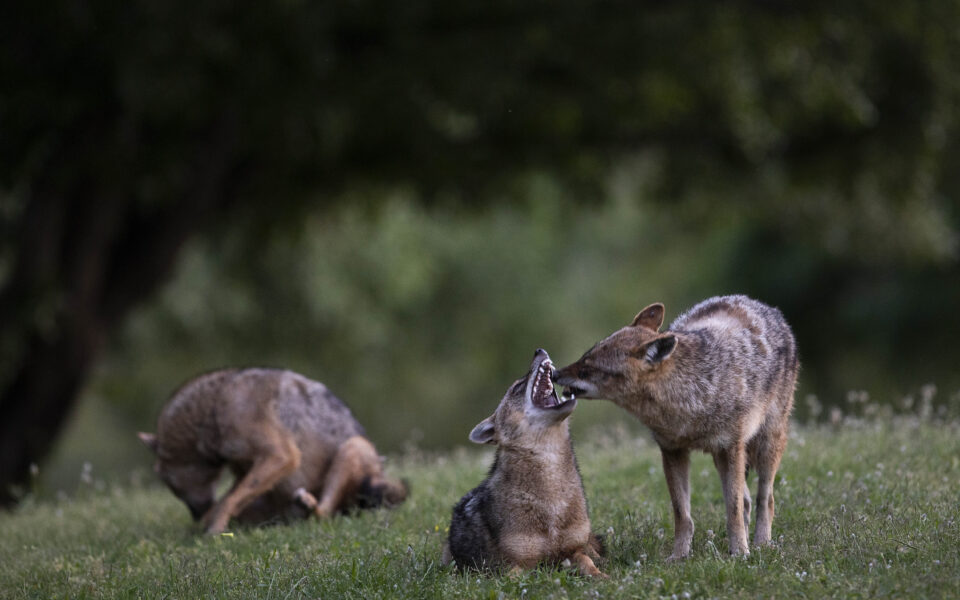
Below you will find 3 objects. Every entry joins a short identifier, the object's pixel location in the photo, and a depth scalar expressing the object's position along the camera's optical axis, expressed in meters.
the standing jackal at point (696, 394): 13.87
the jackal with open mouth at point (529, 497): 13.74
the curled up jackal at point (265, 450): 19.53
